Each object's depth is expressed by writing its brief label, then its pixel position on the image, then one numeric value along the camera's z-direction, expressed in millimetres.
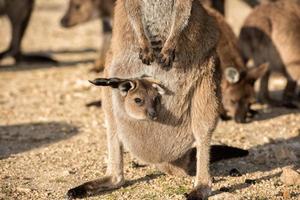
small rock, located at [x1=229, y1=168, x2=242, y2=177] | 10758
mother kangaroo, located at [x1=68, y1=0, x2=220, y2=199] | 9789
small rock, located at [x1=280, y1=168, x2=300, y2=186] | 10203
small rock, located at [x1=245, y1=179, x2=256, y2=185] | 10327
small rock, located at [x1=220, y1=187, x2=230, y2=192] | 10016
